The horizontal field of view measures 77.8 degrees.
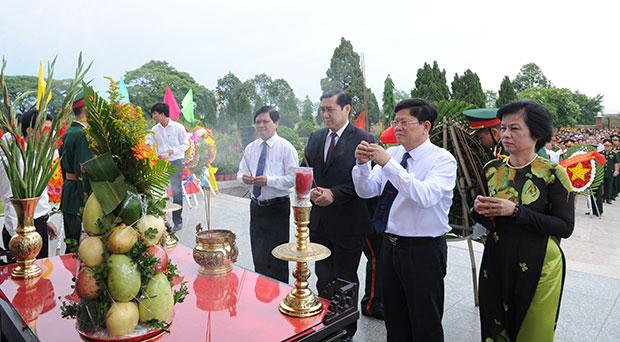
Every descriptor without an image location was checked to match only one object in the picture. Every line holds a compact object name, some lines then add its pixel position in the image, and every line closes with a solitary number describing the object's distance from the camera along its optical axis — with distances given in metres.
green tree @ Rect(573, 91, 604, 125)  45.50
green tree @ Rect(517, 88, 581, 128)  35.09
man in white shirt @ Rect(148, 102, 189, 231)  6.58
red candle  1.67
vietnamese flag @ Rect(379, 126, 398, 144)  3.87
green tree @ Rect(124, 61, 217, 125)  30.09
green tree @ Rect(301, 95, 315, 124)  20.58
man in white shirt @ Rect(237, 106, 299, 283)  3.54
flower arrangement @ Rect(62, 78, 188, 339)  1.18
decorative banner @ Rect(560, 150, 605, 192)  6.91
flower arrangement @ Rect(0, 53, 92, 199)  2.38
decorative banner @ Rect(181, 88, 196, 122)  9.81
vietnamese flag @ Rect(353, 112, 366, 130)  3.19
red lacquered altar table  1.44
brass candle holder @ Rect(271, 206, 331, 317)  1.57
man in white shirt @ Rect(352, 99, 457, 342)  2.13
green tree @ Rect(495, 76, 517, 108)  23.14
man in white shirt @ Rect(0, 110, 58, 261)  3.22
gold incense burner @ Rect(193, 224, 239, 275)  2.12
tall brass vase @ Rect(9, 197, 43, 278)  2.26
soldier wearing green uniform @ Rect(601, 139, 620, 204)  10.66
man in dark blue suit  2.88
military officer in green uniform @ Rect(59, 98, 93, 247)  3.31
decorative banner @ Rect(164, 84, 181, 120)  9.35
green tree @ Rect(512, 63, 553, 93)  46.94
